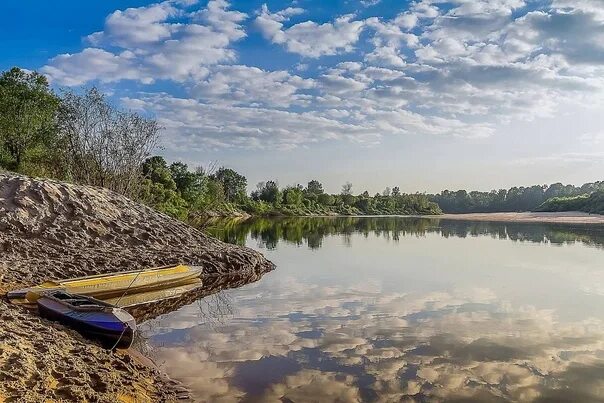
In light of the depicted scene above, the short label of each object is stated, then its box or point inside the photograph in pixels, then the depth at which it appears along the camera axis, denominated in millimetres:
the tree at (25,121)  35469
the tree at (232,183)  106438
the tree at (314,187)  145125
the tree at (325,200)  131525
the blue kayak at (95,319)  9945
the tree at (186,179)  75000
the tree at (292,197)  116500
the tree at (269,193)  114312
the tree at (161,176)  67000
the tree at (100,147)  33531
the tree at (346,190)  146712
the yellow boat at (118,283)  12603
